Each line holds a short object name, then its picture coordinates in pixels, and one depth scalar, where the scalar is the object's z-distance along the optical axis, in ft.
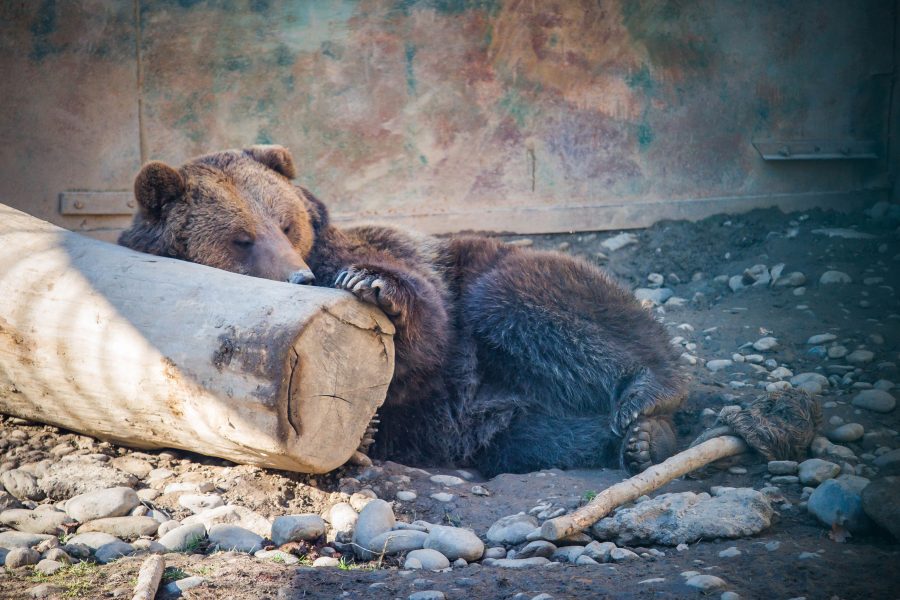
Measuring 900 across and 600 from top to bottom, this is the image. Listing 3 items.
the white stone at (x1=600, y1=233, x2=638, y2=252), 45.93
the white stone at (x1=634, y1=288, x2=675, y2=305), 41.47
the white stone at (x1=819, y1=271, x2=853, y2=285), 39.09
